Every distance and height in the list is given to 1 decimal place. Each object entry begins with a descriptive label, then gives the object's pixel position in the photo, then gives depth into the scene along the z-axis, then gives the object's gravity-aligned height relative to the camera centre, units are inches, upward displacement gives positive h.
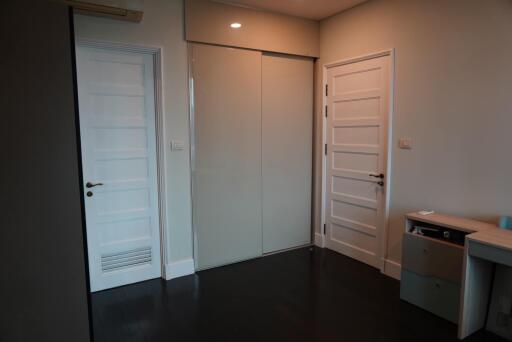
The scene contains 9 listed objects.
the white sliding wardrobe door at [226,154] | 137.9 -7.1
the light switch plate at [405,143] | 126.4 -2.2
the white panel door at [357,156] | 137.6 -8.1
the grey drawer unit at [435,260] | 101.4 -39.1
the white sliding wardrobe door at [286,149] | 156.3 -5.8
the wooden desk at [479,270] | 85.9 -37.5
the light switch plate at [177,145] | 132.3 -2.9
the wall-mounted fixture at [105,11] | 108.3 +42.1
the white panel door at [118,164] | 120.1 -10.0
